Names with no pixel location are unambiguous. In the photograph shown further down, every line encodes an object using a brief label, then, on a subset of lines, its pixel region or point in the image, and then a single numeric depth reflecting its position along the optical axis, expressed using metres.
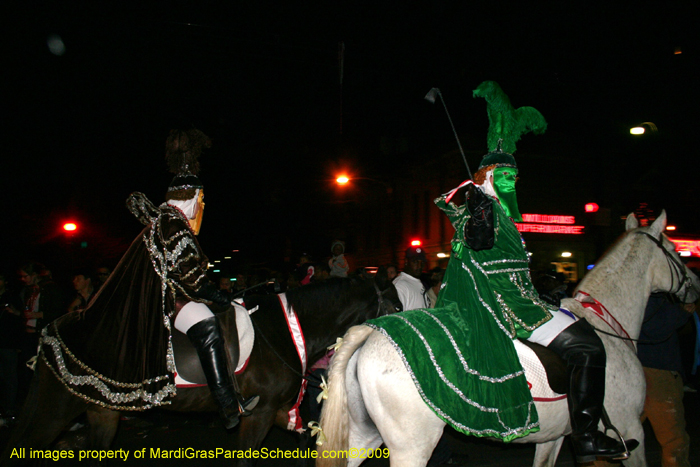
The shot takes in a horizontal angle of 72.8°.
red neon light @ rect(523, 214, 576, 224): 21.19
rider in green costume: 3.12
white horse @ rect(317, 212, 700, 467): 3.09
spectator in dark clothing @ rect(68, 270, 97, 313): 7.95
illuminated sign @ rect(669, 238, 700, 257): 14.38
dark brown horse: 3.90
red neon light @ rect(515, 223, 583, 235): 20.88
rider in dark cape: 3.86
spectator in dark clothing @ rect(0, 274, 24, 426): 7.87
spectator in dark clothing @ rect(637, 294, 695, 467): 4.24
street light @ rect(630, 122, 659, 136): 9.69
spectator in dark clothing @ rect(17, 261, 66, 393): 8.23
